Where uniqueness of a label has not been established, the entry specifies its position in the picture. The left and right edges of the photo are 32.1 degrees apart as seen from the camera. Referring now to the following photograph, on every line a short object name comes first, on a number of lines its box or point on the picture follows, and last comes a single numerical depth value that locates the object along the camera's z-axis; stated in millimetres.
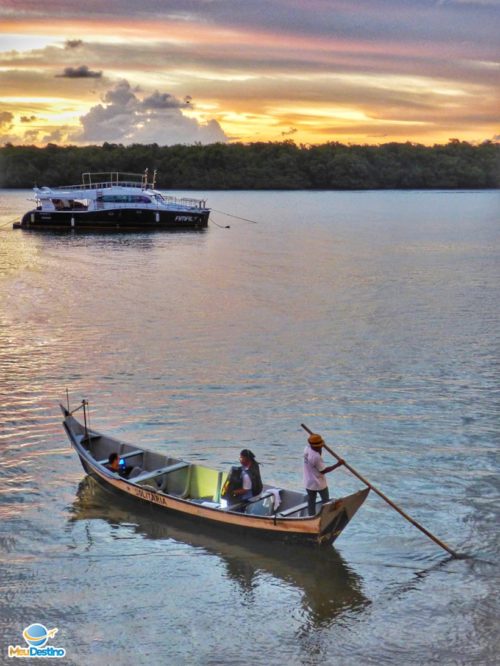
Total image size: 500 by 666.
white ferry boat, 92188
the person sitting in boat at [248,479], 18797
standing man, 17750
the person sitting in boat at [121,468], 21109
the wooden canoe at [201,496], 17734
